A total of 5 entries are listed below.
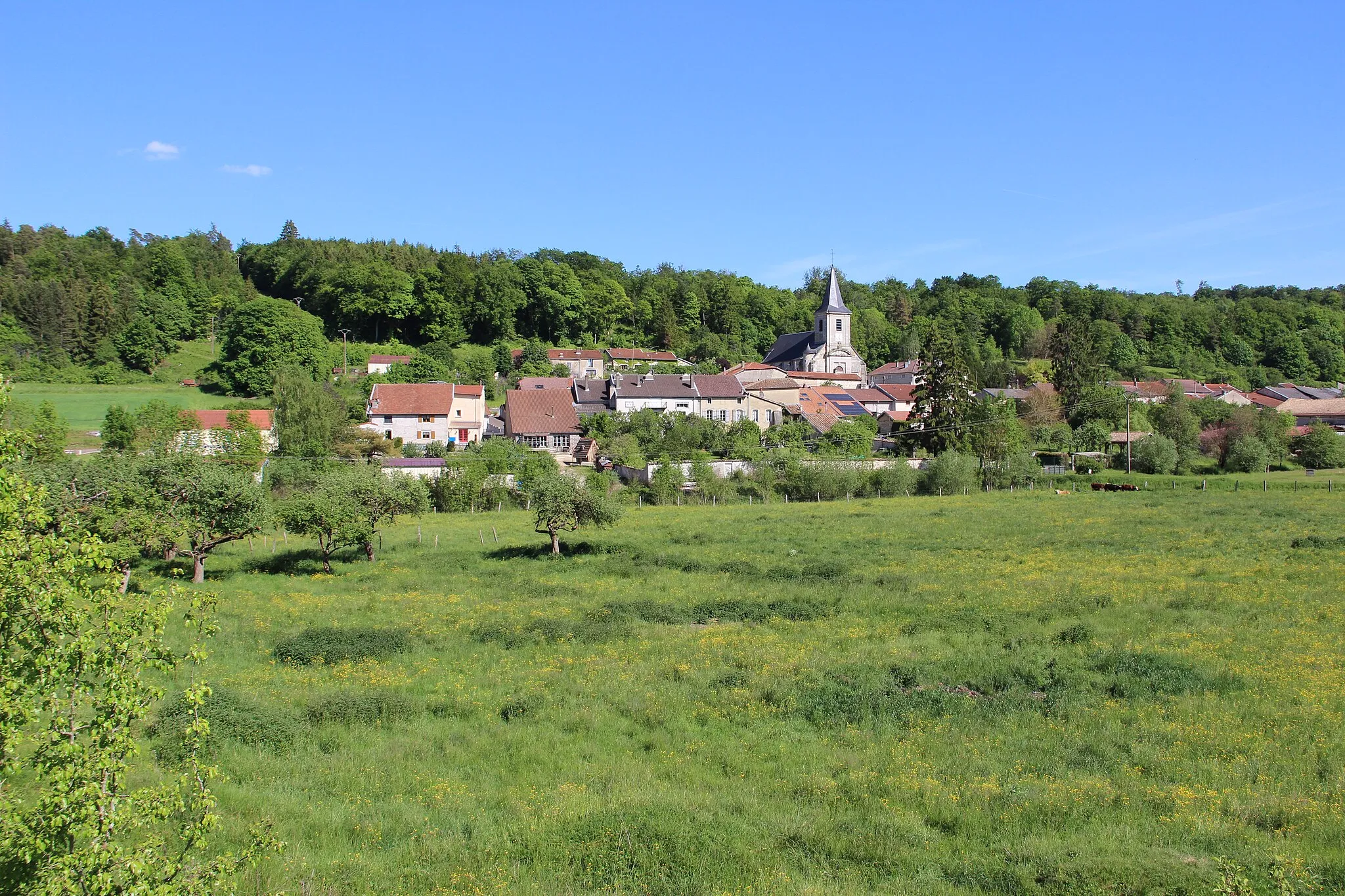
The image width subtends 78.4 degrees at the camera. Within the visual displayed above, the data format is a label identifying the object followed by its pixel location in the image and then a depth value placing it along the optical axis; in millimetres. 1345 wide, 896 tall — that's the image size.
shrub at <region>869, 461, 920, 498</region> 60500
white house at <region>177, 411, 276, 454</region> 58938
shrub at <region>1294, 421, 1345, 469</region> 70312
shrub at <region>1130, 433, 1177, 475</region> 67562
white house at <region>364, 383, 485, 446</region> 76938
